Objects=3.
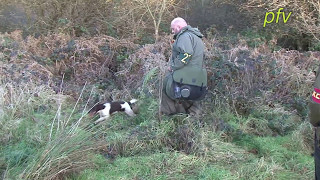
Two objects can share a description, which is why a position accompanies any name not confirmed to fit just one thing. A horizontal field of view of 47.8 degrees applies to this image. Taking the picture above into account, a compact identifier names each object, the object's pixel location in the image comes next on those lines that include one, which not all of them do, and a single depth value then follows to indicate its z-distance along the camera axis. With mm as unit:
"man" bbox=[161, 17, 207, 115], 5152
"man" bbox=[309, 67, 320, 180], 2637
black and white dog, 5684
